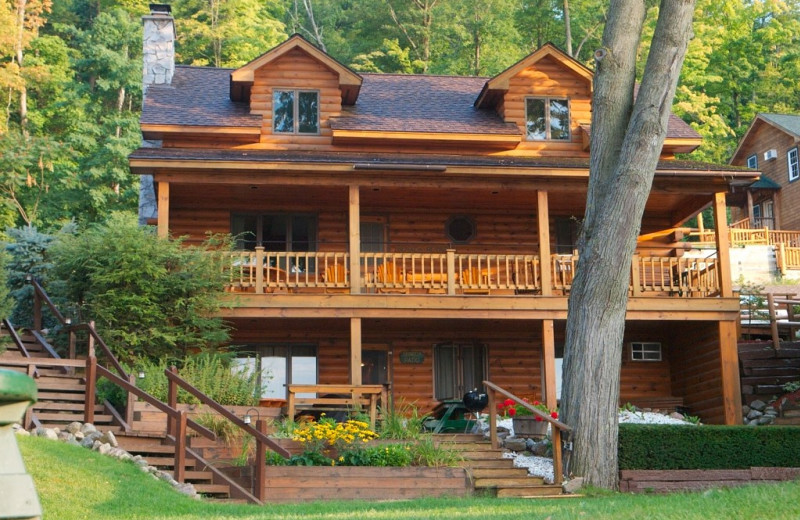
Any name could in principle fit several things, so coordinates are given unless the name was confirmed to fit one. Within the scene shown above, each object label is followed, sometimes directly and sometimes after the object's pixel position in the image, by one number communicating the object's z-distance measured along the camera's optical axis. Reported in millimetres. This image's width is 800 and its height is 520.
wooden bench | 16561
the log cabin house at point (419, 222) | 19734
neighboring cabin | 42781
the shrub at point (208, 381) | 15922
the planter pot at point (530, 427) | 15852
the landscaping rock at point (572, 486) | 13391
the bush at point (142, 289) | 17641
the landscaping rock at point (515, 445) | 15883
